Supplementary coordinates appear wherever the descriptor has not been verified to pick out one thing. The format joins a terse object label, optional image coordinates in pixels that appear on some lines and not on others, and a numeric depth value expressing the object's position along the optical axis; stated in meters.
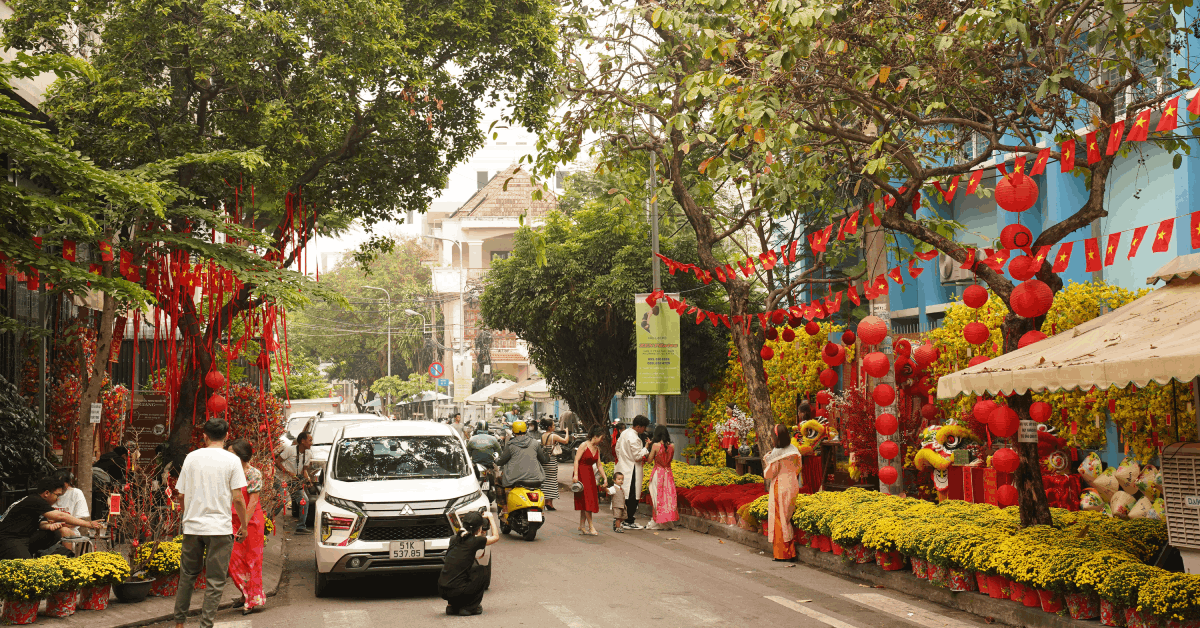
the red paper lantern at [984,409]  9.73
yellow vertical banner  19.22
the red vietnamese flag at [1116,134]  7.70
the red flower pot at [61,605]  8.84
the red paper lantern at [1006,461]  9.41
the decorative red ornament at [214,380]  14.63
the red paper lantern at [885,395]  12.05
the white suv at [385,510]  9.85
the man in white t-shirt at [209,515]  7.96
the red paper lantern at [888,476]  12.63
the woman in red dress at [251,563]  9.52
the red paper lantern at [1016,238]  9.23
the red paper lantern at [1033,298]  9.06
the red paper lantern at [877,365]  11.96
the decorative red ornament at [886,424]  12.25
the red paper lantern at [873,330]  11.95
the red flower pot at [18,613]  8.51
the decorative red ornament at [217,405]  15.10
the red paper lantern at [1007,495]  11.07
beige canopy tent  7.29
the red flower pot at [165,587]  9.98
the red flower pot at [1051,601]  8.05
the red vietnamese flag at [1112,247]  8.75
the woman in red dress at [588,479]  15.72
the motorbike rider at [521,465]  14.55
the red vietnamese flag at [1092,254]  9.41
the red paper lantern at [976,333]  10.55
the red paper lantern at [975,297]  10.61
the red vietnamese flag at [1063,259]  9.62
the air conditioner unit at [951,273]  17.75
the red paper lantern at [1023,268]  8.94
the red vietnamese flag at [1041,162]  8.41
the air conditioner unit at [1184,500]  7.73
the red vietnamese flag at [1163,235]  8.30
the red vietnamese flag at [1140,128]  7.51
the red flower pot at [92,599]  9.20
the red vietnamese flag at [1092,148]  8.52
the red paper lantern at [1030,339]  9.65
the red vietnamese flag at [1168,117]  7.43
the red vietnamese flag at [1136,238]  8.66
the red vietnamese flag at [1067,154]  8.70
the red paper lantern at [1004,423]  9.38
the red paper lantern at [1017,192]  8.83
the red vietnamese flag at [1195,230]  8.10
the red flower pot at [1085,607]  7.72
